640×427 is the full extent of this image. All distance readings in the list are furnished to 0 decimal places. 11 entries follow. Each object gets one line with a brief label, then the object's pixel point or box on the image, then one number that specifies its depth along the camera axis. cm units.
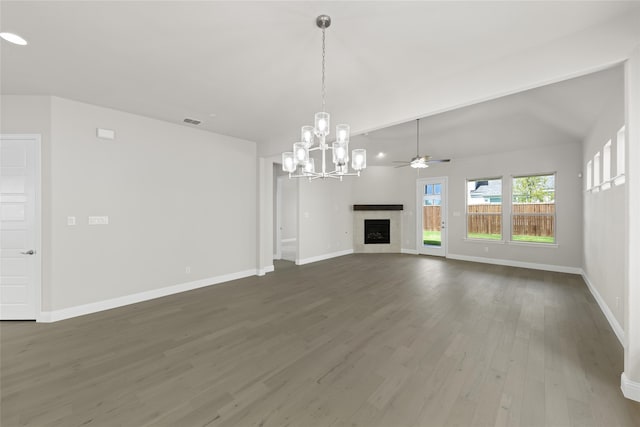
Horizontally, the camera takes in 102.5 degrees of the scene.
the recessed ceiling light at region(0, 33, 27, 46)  226
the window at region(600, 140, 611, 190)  343
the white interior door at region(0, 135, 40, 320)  344
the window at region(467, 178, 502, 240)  693
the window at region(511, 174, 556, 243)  613
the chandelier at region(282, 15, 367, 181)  249
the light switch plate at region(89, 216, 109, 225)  374
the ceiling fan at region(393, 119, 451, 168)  558
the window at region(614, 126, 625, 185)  284
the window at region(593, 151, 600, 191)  402
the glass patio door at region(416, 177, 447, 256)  787
